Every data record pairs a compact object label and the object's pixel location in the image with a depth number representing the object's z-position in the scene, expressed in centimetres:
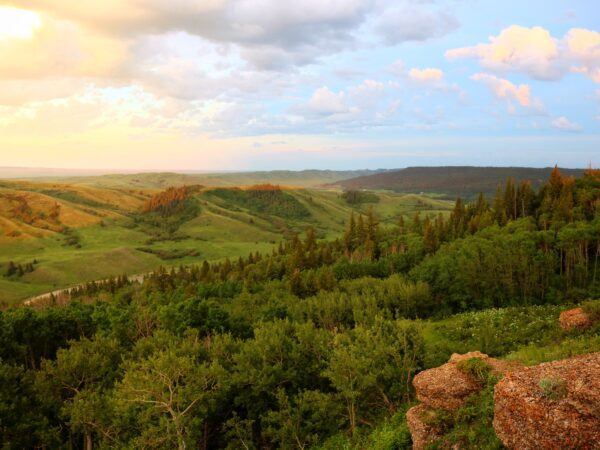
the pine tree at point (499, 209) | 15808
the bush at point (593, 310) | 5147
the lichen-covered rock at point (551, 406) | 1956
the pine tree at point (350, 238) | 19188
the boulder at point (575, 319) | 5288
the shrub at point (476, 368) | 2919
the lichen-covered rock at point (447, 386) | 2919
